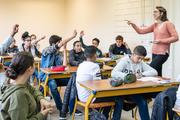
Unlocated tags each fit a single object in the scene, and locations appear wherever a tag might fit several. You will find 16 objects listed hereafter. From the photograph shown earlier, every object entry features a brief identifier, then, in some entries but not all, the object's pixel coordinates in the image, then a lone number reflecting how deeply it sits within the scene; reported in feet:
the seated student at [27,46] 22.25
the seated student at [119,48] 23.79
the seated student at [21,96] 5.65
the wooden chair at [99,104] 11.56
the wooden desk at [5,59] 21.74
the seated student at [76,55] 17.88
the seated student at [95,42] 25.80
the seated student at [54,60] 15.23
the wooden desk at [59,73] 14.75
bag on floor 9.62
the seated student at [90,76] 11.86
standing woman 15.10
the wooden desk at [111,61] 20.30
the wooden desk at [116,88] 10.55
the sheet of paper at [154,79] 11.94
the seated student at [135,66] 13.10
